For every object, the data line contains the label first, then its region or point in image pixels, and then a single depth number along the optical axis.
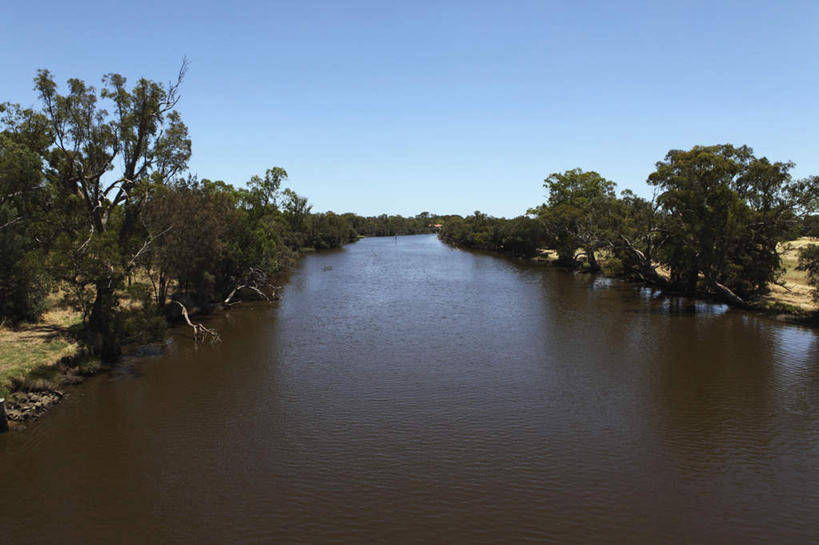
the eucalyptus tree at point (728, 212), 33.69
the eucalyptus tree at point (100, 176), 19.36
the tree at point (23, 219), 21.77
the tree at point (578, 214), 57.12
